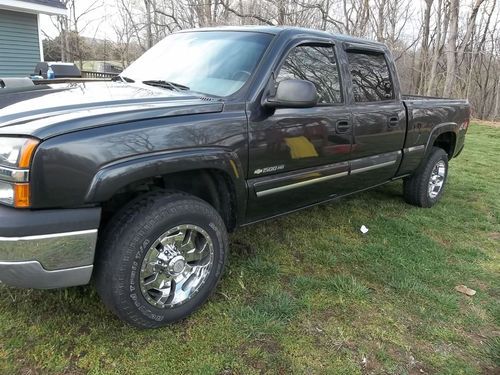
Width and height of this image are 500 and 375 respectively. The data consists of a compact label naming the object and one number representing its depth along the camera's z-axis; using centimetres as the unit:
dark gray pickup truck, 211
